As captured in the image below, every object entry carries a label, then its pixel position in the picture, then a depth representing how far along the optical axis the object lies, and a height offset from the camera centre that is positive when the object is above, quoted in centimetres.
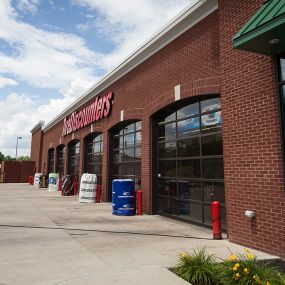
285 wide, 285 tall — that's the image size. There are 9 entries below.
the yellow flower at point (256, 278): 457 -143
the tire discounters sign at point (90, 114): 1853 +462
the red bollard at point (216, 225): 838 -118
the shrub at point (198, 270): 501 -148
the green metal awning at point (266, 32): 588 +293
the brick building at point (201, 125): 721 +191
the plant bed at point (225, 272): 479 -147
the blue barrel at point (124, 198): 1263 -70
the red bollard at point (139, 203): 1305 -93
